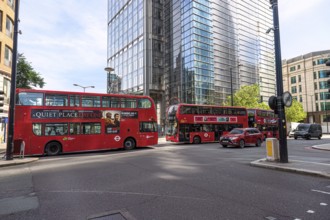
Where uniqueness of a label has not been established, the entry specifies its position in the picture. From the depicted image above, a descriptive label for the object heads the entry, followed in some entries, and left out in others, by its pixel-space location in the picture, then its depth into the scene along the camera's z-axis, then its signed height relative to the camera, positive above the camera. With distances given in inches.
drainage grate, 159.5 -63.5
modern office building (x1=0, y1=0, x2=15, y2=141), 951.2 +346.0
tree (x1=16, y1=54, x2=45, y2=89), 1278.3 +295.5
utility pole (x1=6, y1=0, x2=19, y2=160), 459.2 +28.8
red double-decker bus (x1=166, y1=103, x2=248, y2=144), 868.6 +11.1
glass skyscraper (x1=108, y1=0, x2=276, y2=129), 1822.1 +667.3
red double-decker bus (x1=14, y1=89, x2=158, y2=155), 550.6 +14.1
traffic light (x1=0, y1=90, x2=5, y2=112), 443.4 +58.1
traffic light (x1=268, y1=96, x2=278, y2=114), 394.0 +35.3
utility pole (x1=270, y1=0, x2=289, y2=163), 376.5 +61.6
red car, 718.5 -43.5
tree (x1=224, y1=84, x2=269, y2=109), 1628.9 +193.9
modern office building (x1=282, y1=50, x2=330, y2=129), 2556.6 +466.4
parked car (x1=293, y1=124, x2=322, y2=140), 1266.0 -44.9
